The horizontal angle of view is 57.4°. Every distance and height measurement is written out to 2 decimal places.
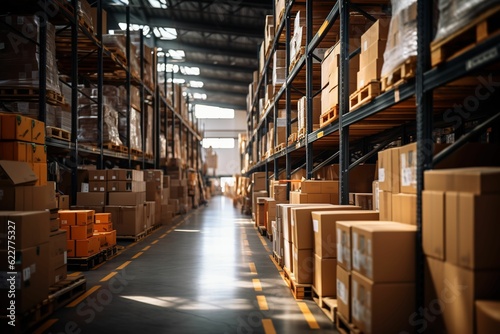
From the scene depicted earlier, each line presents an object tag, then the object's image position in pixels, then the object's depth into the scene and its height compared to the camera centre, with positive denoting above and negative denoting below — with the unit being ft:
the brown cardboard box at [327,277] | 17.22 -3.79
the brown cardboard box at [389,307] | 12.30 -3.52
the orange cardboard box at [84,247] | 26.03 -4.04
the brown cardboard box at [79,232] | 26.14 -3.18
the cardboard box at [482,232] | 9.92 -1.20
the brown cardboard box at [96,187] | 36.65 -0.83
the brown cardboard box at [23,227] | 14.71 -1.69
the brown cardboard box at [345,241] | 14.33 -2.11
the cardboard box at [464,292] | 9.91 -2.57
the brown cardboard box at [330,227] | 17.12 -1.88
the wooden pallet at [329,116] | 22.18 +3.17
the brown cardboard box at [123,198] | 37.14 -1.75
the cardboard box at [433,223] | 11.18 -1.16
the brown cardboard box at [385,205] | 15.12 -0.94
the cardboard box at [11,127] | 18.98 +2.07
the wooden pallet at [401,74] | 13.07 +3.13
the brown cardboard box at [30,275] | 14.65 -3.35
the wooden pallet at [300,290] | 19.16 -4.77
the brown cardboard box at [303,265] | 19.06 -3.73
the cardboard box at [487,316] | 8.97 -2.79
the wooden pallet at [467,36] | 9.66 +3.33
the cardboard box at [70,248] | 25.99 -4.10
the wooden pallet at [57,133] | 27.16 +2.73
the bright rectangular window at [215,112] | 152.87 +21.70
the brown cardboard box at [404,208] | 13.37 -0.95
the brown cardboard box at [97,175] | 36.63 +0.13
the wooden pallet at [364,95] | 16.56 +3.19
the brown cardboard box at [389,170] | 14.71 +0.23
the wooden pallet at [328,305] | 16.07 -4.73
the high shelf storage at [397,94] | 11.45 +2.79
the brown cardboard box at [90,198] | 36.40 -1.71
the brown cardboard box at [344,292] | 14.24 -3.71
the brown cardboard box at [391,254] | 12.46 -2.11
